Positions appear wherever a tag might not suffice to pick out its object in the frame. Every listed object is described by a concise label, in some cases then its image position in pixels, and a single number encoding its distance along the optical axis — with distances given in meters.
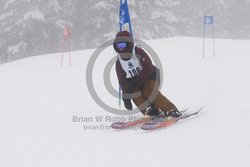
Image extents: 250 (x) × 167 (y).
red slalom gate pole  30.45
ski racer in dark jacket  13.27
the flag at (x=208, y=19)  28.48
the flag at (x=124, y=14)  16.44
